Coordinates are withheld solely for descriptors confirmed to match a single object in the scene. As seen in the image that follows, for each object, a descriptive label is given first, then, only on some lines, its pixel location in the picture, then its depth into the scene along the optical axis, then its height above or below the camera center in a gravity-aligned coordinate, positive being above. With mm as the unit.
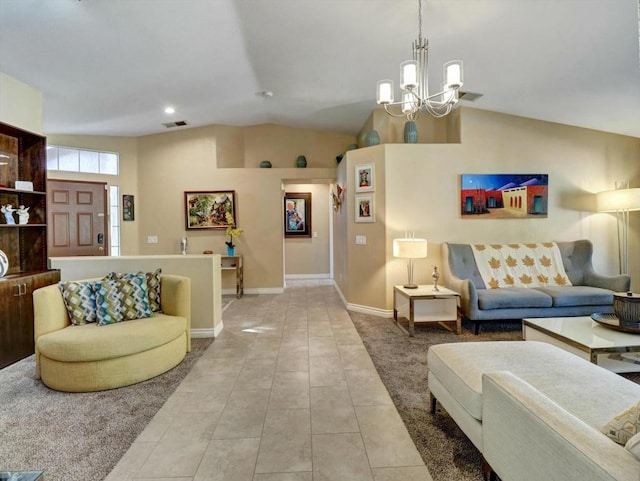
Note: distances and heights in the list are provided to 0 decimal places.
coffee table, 2309 -793
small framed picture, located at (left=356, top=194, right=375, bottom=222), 4742 +406
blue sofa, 3742 -748
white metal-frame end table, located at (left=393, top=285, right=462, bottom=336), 3797 -884
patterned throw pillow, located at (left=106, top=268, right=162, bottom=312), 3150 -457
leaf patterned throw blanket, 4270 -404
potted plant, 6074 +109
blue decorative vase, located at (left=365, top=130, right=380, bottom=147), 4805 +1442
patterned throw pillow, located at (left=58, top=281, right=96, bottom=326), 2795 -533
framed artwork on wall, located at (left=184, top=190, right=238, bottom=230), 6180 +568
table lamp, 4062 -156
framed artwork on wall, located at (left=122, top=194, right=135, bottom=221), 6035 +577
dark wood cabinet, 3105 +59
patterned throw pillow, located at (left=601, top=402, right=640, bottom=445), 983 -597
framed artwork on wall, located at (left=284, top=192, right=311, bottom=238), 8008 +564
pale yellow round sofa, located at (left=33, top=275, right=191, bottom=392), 2479 -853
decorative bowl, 2564 -595
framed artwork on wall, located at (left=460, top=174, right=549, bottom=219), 4672 +552
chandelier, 2432 +1196
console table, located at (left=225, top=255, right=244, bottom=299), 5946 -529
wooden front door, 5156 +349
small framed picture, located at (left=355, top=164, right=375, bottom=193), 4719 +846
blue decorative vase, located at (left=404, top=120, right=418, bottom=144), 4727 +1476
